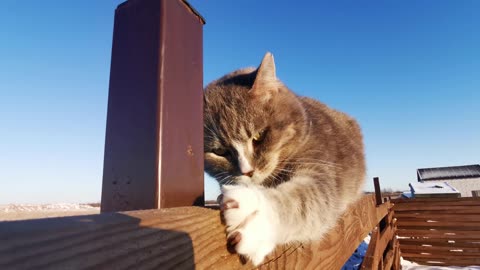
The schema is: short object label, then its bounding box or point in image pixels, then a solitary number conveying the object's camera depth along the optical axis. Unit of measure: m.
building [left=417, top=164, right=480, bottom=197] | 25.36
